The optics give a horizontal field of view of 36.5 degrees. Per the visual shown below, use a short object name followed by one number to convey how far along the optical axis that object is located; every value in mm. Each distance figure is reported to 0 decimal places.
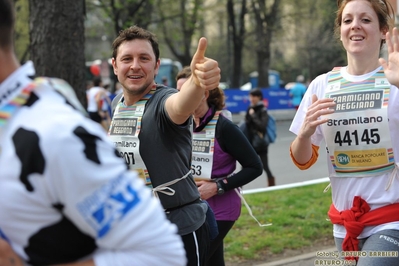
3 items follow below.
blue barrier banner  28141
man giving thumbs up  3227
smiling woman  3420
